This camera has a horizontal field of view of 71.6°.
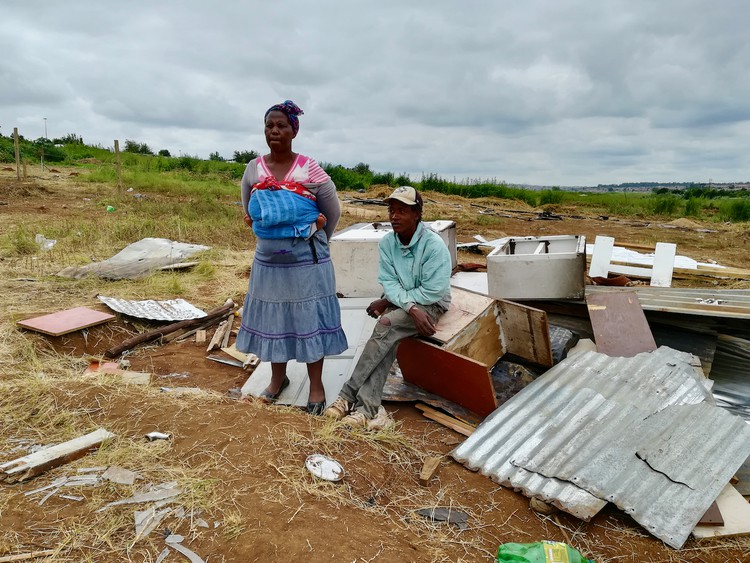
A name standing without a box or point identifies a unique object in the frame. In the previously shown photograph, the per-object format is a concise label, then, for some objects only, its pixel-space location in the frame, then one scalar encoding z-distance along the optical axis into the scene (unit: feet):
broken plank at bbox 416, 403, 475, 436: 11.72
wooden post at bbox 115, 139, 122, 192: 48.36
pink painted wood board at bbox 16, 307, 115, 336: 15.84
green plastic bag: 7.00
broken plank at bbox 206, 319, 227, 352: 17.11
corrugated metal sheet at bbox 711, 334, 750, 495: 12.81
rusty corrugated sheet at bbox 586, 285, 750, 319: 13.84
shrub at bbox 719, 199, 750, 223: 69.56
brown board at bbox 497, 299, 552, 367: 12.86
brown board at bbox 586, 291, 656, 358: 13.38
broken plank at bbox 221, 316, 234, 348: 17.28
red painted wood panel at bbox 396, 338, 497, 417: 11.48
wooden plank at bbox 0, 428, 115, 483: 8.16
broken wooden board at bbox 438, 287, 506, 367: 12.13
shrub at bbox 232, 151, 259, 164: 112.16
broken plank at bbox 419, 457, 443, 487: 9.52
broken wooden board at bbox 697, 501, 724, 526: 8.39
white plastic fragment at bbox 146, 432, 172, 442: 9.47
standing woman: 10.58
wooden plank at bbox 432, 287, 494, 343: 12.09
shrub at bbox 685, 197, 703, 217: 76.69
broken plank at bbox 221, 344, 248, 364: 16.22
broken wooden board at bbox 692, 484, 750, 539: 8.31
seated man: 11.55
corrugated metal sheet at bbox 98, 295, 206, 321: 18.25
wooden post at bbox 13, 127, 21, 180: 55.47
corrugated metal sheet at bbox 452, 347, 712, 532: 9.80
